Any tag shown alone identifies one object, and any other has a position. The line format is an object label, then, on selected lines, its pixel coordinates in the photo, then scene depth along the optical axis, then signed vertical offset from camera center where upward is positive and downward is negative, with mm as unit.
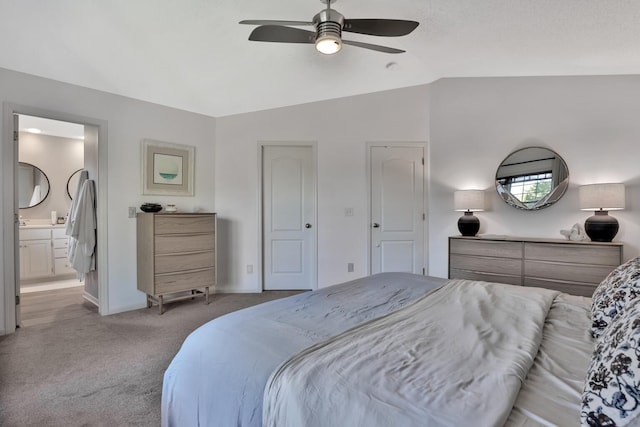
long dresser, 2727 -448
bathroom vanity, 4578 -552
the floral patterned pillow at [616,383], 613 -347
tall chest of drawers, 3221 -408
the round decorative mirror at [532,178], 3227 +349
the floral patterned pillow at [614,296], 1103 -303
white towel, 3320 -150
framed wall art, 3605 +529
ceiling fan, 1950 +1147
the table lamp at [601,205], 2768 +58
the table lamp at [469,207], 3416 +60
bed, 710 -425
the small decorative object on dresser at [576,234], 2953 -201
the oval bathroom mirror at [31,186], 5004 +455
